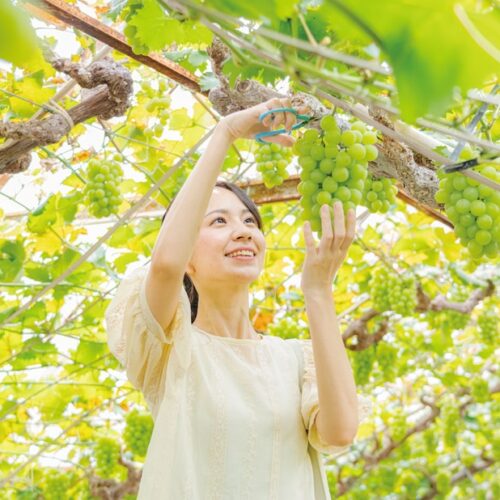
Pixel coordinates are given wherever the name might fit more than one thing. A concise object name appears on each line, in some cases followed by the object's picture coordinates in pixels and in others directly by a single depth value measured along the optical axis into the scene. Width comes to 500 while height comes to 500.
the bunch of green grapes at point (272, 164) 2.18
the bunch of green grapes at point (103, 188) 2.72
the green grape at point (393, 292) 3.61
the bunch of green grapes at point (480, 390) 5.01
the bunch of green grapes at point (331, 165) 1.18
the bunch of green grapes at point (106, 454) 4.63
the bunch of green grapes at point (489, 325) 4.17
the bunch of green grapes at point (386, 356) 4.40
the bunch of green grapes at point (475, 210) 1.13
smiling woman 1.52
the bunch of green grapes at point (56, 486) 4.86
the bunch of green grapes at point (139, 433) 4.16
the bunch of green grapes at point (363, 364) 4.32
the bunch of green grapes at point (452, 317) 4.11
